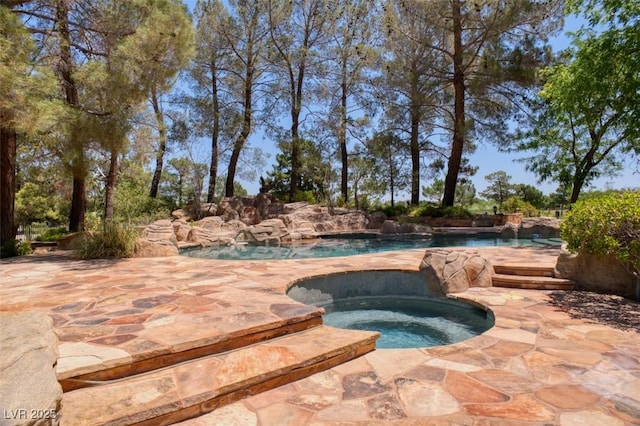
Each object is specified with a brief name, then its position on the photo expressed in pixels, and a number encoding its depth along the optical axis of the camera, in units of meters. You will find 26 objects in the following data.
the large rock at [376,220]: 15.86
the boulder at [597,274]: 4.11
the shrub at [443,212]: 14.71
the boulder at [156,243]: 6.95
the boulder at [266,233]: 11.79
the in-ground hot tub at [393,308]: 3.75
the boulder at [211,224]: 13.26
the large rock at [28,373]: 1.25
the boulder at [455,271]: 4.49
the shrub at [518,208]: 16.11
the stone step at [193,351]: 1.99
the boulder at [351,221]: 15.15
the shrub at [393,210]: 16.63
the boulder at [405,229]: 12.73
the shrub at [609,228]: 3.63
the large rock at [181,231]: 11.32
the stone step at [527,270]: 4.73
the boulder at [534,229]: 11.88
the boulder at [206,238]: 11.09
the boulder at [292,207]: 15.48
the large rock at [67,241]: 8.16
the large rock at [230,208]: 15.26
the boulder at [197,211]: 15.19
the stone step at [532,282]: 4.45
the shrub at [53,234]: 9.95
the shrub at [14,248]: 7.11
